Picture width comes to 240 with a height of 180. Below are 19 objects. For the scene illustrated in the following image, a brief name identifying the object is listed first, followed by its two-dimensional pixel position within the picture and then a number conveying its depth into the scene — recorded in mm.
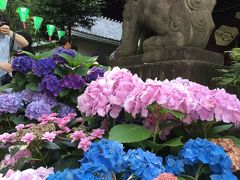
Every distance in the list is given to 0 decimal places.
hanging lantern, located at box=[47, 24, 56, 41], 9582
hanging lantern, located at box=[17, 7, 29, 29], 8658
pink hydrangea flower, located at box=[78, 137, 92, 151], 1259
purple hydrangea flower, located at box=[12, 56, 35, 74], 1923
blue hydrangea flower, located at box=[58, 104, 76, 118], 1792
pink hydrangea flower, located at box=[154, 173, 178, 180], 1014
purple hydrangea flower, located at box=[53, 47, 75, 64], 1880
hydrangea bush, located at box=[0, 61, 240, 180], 1075
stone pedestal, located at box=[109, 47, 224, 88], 2239
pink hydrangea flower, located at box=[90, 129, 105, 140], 1316
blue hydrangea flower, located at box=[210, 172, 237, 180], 1142
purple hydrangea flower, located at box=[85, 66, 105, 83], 1873
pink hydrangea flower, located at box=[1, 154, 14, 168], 1502
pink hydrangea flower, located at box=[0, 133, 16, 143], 1429
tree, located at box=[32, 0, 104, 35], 9967
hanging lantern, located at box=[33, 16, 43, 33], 9077
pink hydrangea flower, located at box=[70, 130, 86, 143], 1319
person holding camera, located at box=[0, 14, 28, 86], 2512
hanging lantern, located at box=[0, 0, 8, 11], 7120
